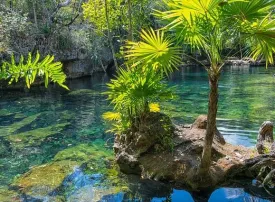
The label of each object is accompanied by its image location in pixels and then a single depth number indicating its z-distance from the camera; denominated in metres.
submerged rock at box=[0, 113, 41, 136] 12.63
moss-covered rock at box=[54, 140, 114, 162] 9.00
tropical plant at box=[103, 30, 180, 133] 7.10
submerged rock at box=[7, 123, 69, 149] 10.94
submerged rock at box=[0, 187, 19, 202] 6.38
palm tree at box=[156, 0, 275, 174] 4.48
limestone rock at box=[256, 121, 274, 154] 7.21
